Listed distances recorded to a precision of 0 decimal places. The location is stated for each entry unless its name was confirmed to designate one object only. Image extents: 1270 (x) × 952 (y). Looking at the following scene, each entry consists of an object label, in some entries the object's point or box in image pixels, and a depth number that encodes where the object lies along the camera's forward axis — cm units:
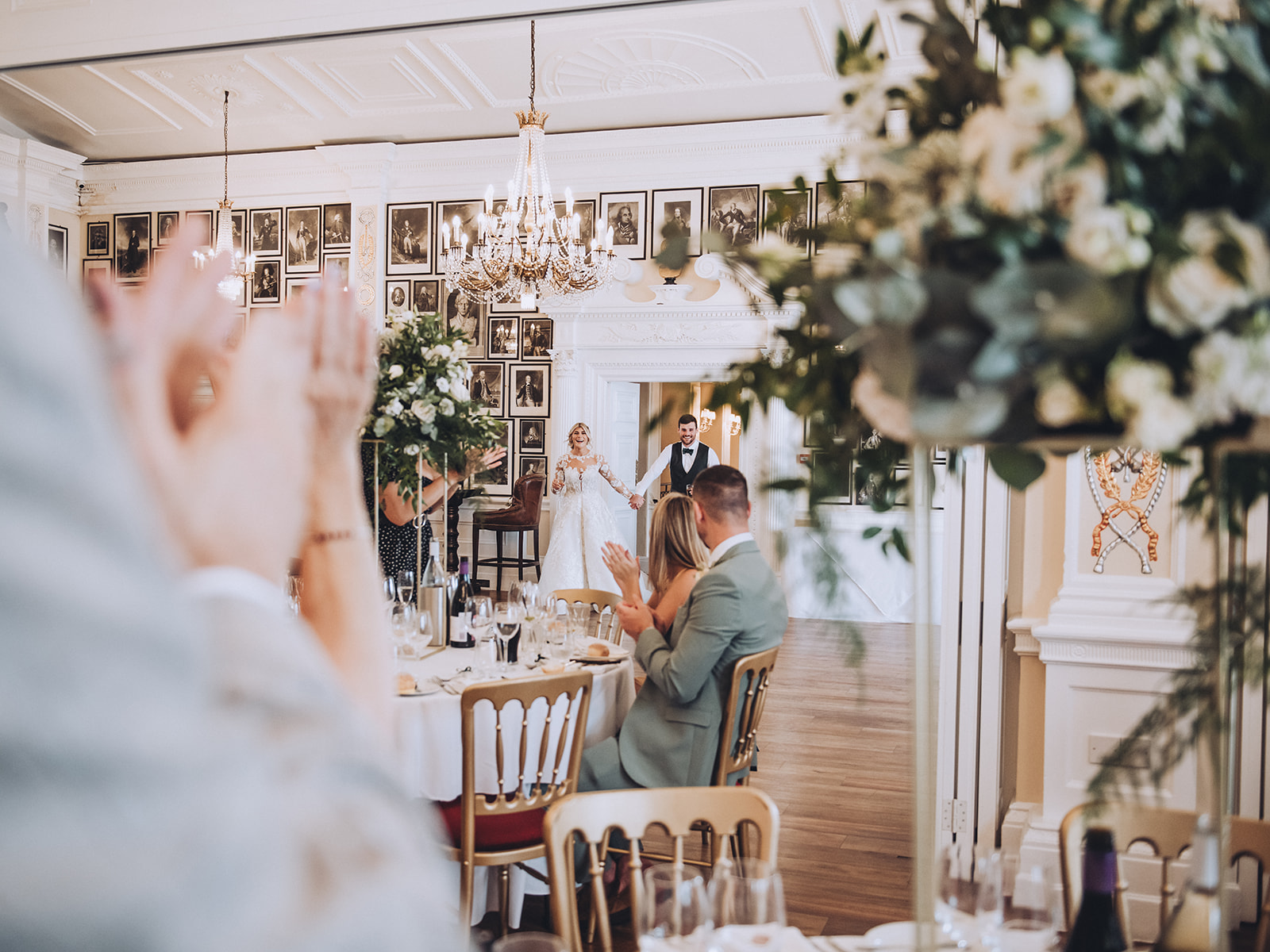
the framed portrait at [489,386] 1073
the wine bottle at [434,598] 428
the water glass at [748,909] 156
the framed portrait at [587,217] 1023
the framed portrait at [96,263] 1170
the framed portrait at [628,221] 1016
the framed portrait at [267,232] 1122
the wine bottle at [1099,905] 129
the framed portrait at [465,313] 1070
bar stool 1027
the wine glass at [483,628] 380
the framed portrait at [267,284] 1134
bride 927
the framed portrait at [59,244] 1154
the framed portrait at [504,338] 1066
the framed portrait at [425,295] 1073
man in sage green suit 354
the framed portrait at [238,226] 1137
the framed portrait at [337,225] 1095
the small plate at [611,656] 400
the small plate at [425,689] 346
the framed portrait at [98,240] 1185
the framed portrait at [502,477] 1073
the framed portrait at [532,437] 1066
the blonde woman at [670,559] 406
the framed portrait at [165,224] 1166
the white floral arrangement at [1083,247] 89
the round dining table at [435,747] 340
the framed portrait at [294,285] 1105
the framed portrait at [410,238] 1070
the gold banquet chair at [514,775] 317
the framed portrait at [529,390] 1060
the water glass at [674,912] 152
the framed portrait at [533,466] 1059
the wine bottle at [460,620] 432
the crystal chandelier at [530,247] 639
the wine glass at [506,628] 387
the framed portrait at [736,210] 976
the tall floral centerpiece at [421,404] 397
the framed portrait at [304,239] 1106
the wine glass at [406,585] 460
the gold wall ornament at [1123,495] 385
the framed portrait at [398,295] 1083
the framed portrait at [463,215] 1043
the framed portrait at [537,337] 1058
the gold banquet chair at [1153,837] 209
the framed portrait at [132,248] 1175
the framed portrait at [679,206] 994
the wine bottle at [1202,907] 110
